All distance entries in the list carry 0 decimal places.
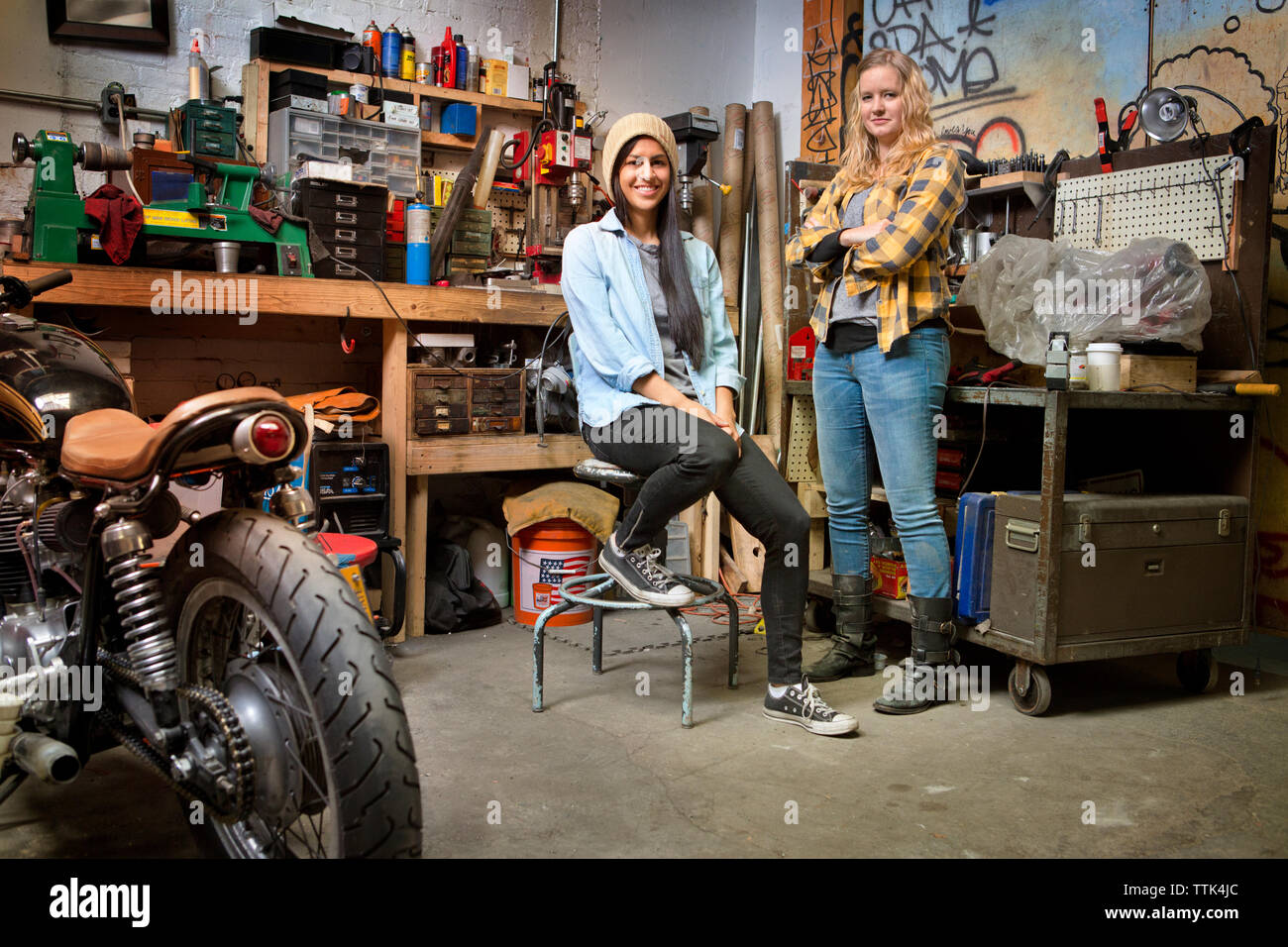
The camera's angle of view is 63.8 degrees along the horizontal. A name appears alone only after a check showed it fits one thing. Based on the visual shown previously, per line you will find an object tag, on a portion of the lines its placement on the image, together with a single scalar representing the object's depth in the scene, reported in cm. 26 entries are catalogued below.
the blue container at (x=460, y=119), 425
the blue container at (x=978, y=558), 283
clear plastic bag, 284
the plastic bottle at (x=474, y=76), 432
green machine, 292
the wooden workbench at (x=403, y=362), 319
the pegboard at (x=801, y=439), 348
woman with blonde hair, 266
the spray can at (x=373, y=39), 404
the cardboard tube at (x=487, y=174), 417
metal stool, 259
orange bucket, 353
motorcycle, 132
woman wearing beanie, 256
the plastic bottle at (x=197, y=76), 366
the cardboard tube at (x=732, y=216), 469
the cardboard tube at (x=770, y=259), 454
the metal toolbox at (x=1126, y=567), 266
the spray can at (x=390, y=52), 405
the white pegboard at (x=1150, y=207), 297
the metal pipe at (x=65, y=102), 346
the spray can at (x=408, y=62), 411
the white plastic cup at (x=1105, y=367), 277
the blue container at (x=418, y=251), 355
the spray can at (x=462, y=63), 426
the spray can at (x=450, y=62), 423
